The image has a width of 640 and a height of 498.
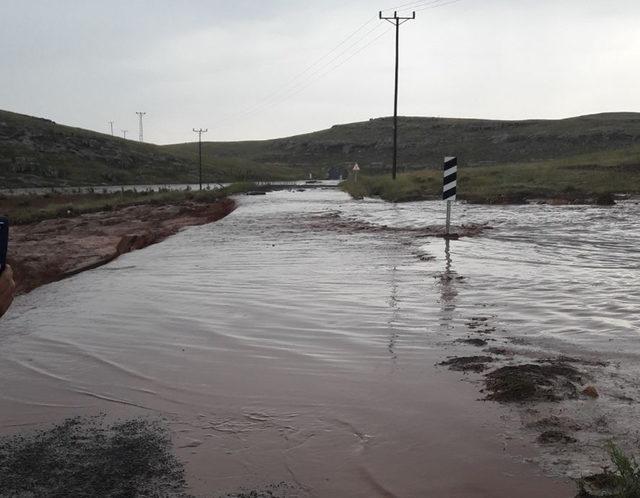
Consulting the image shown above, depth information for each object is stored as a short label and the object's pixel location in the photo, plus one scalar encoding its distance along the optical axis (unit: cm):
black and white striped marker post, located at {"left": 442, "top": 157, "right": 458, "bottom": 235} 1518
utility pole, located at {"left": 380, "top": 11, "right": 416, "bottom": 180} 4781
